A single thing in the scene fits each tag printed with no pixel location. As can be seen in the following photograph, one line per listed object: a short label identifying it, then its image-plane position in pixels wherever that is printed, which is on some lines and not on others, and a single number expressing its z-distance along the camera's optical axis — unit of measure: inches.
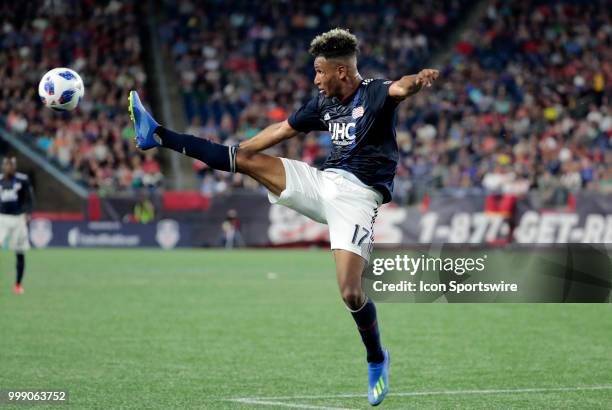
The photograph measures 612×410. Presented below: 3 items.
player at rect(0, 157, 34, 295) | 1508.4
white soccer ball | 701.3
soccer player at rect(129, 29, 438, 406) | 631.8
